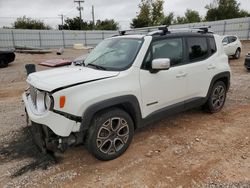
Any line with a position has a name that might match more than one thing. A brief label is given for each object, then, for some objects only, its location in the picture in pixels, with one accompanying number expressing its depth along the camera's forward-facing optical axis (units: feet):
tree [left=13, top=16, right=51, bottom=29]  130.86
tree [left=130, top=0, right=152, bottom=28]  100.90
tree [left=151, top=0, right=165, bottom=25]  99.22
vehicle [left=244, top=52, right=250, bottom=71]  24.72
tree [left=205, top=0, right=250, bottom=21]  116.08
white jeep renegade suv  7.55
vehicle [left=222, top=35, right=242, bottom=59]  34.82
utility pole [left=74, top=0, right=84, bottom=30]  133.27
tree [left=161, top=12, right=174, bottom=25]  128.88
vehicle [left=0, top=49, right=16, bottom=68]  35.22
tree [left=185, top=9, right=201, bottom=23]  154.51
